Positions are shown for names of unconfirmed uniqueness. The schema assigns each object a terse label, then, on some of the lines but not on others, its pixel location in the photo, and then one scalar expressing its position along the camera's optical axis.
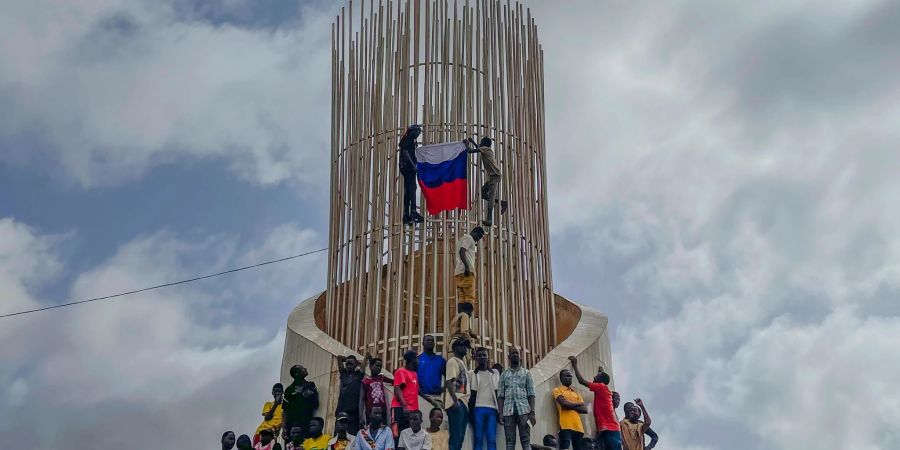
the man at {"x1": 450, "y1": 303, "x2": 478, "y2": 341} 14.36
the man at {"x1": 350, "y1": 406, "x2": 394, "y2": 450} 11.81
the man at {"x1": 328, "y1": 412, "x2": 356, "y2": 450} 12.36
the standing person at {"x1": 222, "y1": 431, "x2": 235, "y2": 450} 12.59
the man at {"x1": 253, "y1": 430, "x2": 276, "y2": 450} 13.34
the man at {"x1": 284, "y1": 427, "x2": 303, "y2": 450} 12.93
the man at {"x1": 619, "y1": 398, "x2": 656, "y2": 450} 13.99
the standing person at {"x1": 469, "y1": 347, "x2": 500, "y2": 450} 12.66
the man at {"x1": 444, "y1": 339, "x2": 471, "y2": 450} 12.52
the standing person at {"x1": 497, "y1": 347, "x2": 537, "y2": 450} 12.55
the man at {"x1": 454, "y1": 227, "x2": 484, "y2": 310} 14.98
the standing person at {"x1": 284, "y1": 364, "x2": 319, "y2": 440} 13.80
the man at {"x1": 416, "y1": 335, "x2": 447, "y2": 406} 13.36
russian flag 16.31
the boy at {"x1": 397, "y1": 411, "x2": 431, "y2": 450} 11.84
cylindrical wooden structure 16.11
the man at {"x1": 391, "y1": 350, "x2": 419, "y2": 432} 12.64
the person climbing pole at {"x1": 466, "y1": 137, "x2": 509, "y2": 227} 16.50
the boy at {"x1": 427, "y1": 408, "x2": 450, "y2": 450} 12.23
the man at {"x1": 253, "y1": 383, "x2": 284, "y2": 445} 13.89
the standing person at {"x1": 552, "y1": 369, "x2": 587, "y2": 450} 13.34
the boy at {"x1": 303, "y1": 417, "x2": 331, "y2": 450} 12.77
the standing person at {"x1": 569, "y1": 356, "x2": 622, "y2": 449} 13.65
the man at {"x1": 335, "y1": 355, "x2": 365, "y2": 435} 13.36
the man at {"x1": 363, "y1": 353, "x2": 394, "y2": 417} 13.30
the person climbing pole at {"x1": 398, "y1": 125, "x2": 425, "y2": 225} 16.44
